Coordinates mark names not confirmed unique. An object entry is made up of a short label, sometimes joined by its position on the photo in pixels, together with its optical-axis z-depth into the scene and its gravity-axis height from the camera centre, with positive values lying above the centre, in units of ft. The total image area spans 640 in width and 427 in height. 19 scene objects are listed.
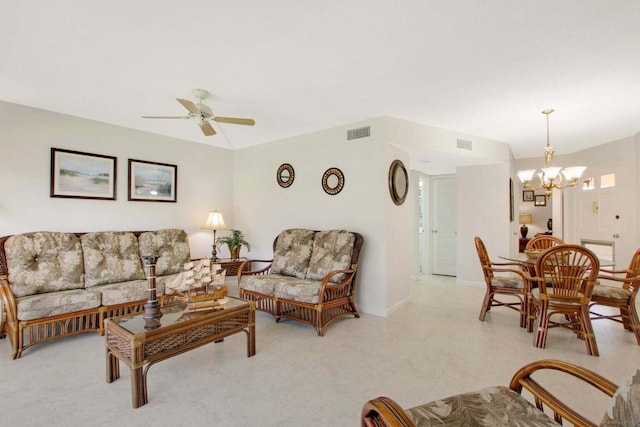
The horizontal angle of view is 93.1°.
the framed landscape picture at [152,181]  14.08 +1.67
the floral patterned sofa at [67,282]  9.10 -2.34
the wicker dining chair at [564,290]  8.78 -2.30
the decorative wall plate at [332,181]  13.66 +1.58
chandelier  12.14 +1.68
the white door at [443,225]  20.01 -0.67
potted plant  15.99 -1.41
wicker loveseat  10.83 -2.55
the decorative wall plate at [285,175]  15.46 +2.10
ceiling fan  9.90 +3.29
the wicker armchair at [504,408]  3.31 -2.72
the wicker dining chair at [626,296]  9.61 -2.63
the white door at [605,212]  15.85 +0.15
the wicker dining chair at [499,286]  11.14 -2.70
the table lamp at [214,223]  15.83 -0.39
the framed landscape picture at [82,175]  11.94 +1.71
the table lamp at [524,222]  27.73 -0.66
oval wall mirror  12.89 +1.47
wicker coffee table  6.50 -2.87
